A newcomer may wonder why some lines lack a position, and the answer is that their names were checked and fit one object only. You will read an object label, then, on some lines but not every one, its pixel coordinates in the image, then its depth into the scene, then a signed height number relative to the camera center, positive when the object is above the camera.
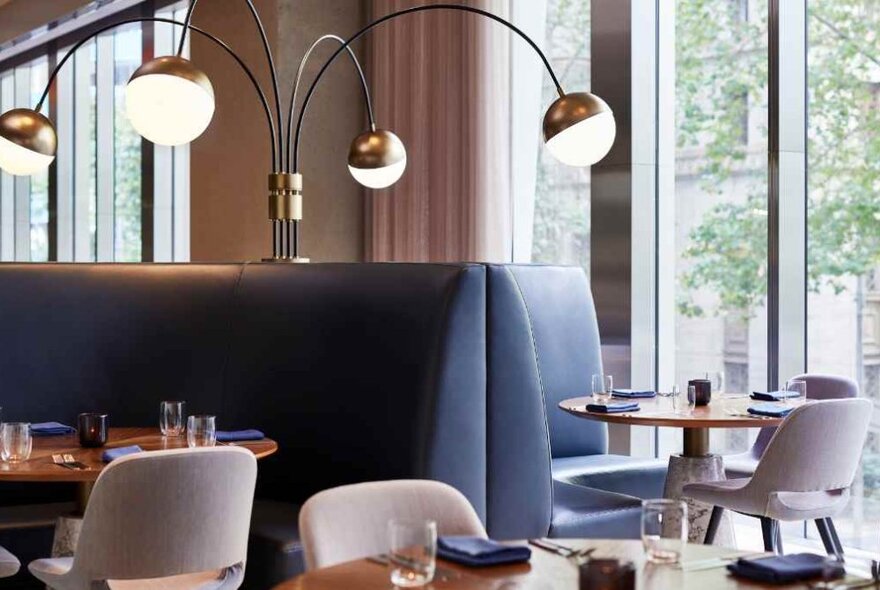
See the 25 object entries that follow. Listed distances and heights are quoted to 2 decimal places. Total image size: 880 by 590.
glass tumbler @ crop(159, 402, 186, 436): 3.57 -0.39
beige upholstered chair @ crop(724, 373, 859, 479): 4.47 -0.42
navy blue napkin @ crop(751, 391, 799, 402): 4.29 -0.39
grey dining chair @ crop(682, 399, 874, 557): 3.70 -0.57
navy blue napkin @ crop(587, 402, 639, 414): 4.04 -0.41
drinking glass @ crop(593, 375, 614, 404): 4.41 -0.37
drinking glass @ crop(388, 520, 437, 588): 1.73 -0.39
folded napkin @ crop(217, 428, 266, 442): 3.56 -0.45
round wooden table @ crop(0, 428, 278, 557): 2.98 -0.47
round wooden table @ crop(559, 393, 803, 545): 4.06 -0.61
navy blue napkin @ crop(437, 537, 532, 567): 1.89 -0.43
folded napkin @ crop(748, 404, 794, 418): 3.85 -0.40
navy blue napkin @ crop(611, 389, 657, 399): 4.42 -0.39
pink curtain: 6.03 +0.86
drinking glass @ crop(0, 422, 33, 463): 3.18 -0.42
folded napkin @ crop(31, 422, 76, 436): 3.72 -0.45
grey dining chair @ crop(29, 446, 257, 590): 2.66 -0.53
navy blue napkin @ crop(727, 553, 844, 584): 1.80 -0.44
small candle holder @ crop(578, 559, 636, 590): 1.65 -0.41
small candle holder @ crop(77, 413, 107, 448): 3.43 -0.41
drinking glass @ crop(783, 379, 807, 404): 4.31 -0.37
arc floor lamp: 3.50 +0.55
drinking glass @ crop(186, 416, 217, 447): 3.32 -0.41
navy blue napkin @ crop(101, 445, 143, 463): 3.17 -0.45
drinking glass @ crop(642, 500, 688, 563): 1.89 -0.39
